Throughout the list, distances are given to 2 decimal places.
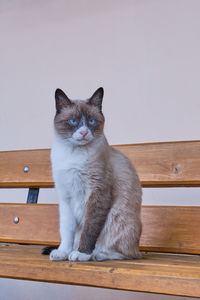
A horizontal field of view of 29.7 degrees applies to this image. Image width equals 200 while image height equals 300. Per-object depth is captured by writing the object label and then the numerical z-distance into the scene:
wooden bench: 0.90
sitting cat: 1.18
